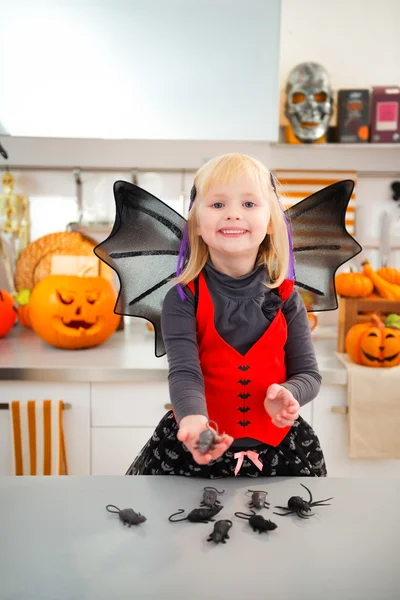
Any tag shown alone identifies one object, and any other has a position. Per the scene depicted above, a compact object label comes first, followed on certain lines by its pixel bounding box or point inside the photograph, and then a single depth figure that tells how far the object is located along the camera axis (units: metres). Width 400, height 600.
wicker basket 1.95
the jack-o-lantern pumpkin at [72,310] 1.69
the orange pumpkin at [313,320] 1.92
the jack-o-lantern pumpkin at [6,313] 1.82
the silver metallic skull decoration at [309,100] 1.84
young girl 0.81
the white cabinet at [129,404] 1.58
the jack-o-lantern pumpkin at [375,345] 1.58
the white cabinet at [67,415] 1.56
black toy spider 0.70
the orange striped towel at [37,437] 1.53
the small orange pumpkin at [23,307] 1.90
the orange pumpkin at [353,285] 1.69
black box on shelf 1.89
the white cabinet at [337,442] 1.59
